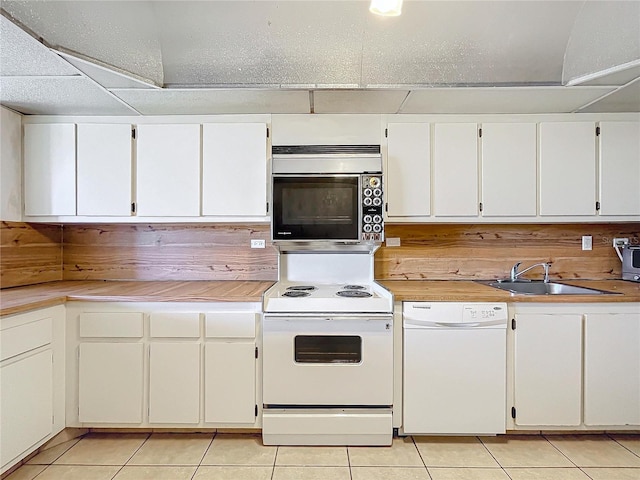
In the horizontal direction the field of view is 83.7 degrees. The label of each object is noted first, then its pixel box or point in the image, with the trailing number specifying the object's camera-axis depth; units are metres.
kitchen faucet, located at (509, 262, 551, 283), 2.54
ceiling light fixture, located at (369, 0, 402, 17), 1.38
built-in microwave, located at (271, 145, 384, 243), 2.26
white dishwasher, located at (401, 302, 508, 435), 2.00
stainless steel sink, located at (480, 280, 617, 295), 2.45
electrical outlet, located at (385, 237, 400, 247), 2.68
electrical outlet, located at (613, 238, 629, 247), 2.62
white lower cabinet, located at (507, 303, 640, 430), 2.01
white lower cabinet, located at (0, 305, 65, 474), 1.69
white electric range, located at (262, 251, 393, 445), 2.00
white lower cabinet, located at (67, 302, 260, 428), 2.03
